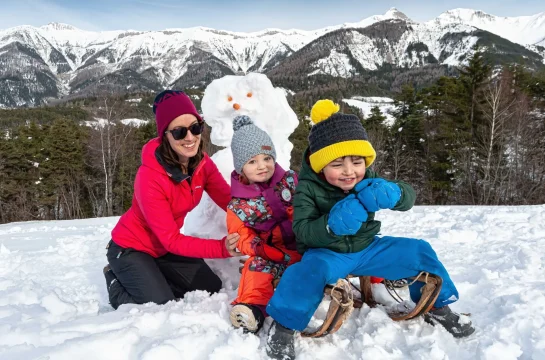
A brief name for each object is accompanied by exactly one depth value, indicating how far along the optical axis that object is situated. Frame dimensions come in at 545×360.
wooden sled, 1.82
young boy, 1.83
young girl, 2.32
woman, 2.50
